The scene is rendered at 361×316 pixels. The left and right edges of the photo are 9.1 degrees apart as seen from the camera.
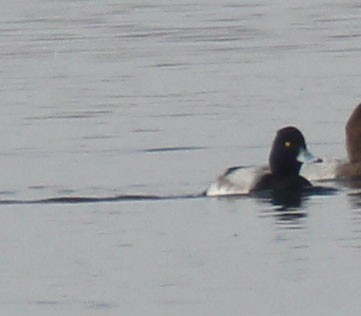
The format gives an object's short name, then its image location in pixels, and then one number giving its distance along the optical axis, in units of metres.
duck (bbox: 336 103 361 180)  23.30
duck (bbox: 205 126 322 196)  21.95
